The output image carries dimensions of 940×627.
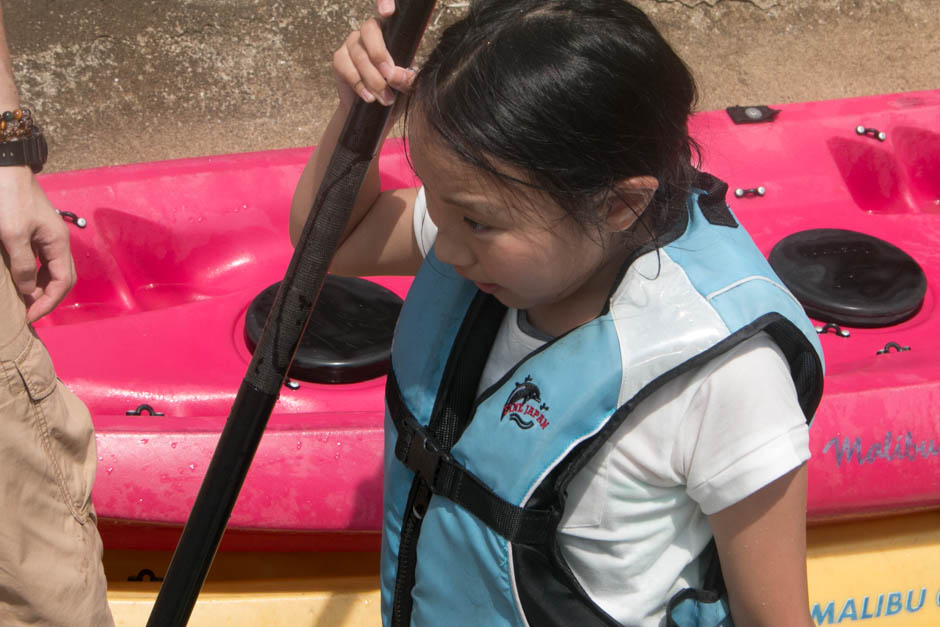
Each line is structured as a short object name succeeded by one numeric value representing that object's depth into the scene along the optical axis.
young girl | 1.57
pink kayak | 2.12
